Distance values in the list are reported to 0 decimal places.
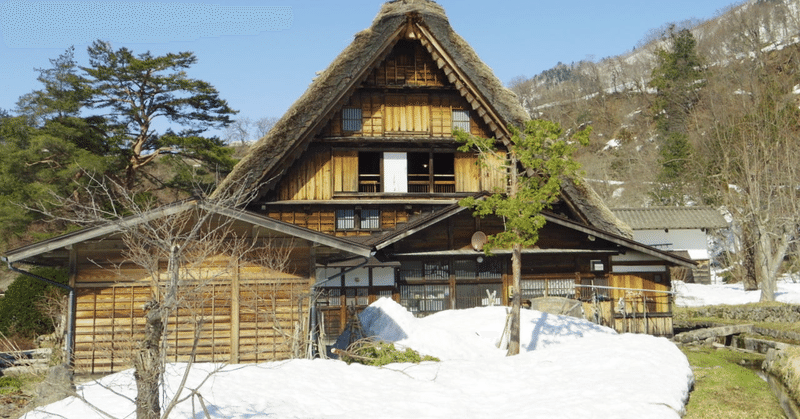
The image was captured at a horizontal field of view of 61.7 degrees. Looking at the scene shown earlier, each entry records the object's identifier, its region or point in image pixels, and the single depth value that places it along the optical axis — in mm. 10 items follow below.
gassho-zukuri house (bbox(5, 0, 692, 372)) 19272
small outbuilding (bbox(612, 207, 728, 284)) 37438
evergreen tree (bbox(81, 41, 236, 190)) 28625
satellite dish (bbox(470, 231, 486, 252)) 19531
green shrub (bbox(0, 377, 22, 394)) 12070
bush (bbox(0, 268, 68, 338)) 18312
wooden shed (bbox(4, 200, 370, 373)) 13023
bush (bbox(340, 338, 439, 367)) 12640
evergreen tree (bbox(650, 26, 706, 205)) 55719
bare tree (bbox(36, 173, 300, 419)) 7246
